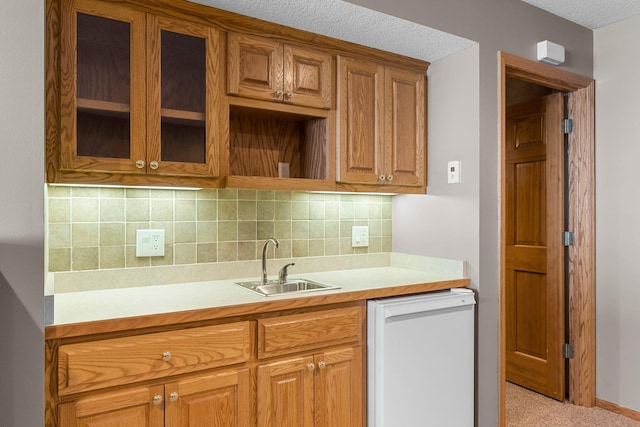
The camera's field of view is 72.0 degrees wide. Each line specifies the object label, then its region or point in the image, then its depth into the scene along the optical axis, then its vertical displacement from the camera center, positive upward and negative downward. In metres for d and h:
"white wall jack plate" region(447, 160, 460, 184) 2.37 +0.23
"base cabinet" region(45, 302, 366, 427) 1.40 -0.58
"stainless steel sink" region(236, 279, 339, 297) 2.09 -0.35
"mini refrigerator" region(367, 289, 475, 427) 1.93 -0.67
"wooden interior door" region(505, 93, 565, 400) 2.90 -0.22
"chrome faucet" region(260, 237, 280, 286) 2.15 -0.25
